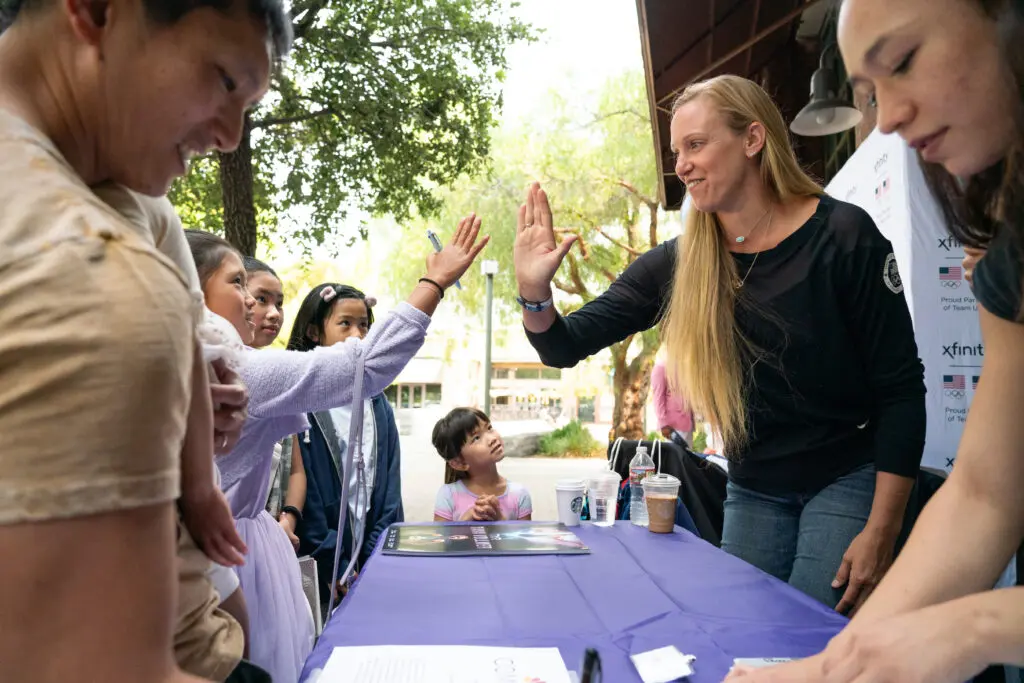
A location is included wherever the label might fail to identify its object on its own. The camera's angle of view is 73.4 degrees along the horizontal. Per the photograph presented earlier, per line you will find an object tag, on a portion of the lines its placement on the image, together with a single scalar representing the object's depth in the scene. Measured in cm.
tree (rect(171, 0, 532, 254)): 716
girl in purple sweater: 167
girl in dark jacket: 324
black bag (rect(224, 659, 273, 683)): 82
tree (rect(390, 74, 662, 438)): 1395
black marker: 100
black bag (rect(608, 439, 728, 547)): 368
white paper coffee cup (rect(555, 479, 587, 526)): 245
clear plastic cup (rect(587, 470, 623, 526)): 255
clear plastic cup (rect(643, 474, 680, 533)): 232
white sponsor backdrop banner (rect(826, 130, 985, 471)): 352
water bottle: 250
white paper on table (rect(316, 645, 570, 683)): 111
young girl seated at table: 337
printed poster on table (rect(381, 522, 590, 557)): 200
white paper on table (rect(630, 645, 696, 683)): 113
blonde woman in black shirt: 177
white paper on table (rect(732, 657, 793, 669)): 114
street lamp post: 996
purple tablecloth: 129
